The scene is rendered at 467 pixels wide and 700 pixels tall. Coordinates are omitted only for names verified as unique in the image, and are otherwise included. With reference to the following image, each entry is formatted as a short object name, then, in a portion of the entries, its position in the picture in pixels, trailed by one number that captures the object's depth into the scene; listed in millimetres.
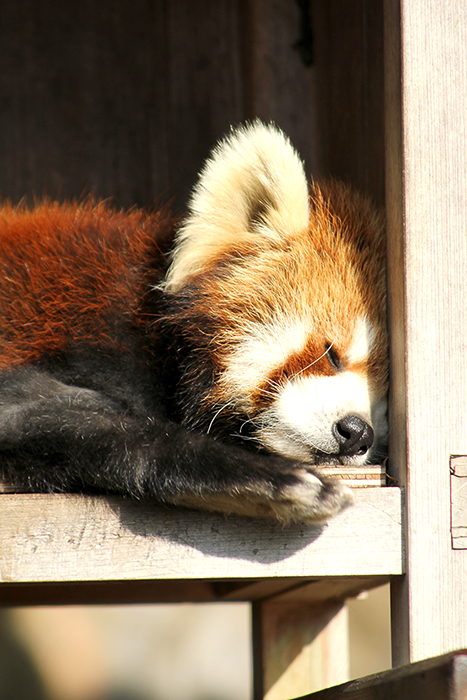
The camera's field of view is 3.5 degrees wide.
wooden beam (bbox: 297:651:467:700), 3473
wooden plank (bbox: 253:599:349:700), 3721
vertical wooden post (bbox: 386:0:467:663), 3523
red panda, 3575
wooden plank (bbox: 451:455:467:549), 3522
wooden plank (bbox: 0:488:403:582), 3529
